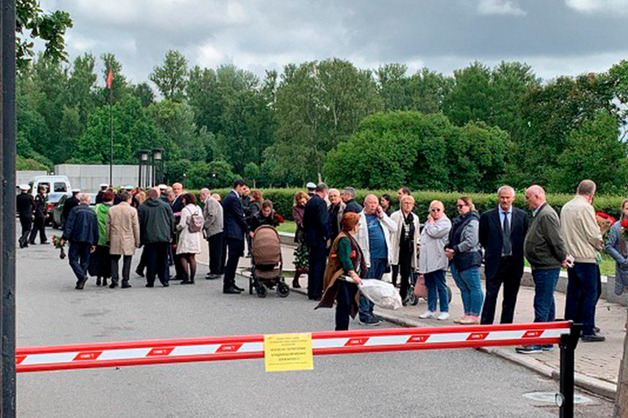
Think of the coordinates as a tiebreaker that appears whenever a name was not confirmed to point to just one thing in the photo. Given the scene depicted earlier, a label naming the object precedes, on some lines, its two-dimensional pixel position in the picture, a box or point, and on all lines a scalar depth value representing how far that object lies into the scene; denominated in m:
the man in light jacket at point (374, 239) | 12.38
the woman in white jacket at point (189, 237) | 17.58
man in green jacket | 10.05
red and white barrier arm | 5.32
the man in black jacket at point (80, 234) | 16.46
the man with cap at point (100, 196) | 17.72
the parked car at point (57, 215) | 37.42
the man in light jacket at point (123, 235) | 16.80
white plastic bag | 9.86
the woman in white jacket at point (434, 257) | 12.76
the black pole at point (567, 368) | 5.98
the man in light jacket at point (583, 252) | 10.55
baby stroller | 15.09
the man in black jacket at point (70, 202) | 24.45
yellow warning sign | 5.50
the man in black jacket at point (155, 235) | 16.97
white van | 42.62
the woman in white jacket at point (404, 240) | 13.98
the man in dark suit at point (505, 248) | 10.54
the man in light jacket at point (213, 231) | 18.22
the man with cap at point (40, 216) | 28.60
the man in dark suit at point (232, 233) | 15.97
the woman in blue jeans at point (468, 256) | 12.10
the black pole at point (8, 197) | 3.67
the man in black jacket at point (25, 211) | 27.72
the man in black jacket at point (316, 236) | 14.97
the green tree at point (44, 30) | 16.38
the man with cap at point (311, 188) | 16.21
